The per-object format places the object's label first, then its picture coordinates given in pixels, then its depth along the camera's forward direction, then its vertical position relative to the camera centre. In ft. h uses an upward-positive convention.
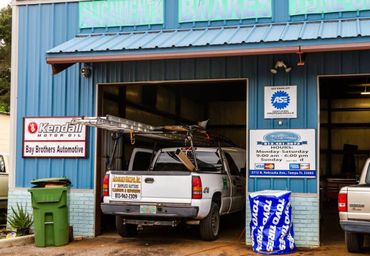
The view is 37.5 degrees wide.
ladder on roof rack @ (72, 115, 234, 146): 31.65 +1.50
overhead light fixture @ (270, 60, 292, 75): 33.60 +5.37
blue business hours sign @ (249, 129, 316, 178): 33.22 +0.00
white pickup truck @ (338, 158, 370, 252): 27.76 -2.85
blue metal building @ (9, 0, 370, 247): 32.22 +5.92
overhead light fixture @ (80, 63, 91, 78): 37.41 +5.61
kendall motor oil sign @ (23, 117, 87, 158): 37.55 +0.97
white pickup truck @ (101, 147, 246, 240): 31.91 -2.72
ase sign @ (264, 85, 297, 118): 33.76 +3.19
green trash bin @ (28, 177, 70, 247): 33.55 -3.78
